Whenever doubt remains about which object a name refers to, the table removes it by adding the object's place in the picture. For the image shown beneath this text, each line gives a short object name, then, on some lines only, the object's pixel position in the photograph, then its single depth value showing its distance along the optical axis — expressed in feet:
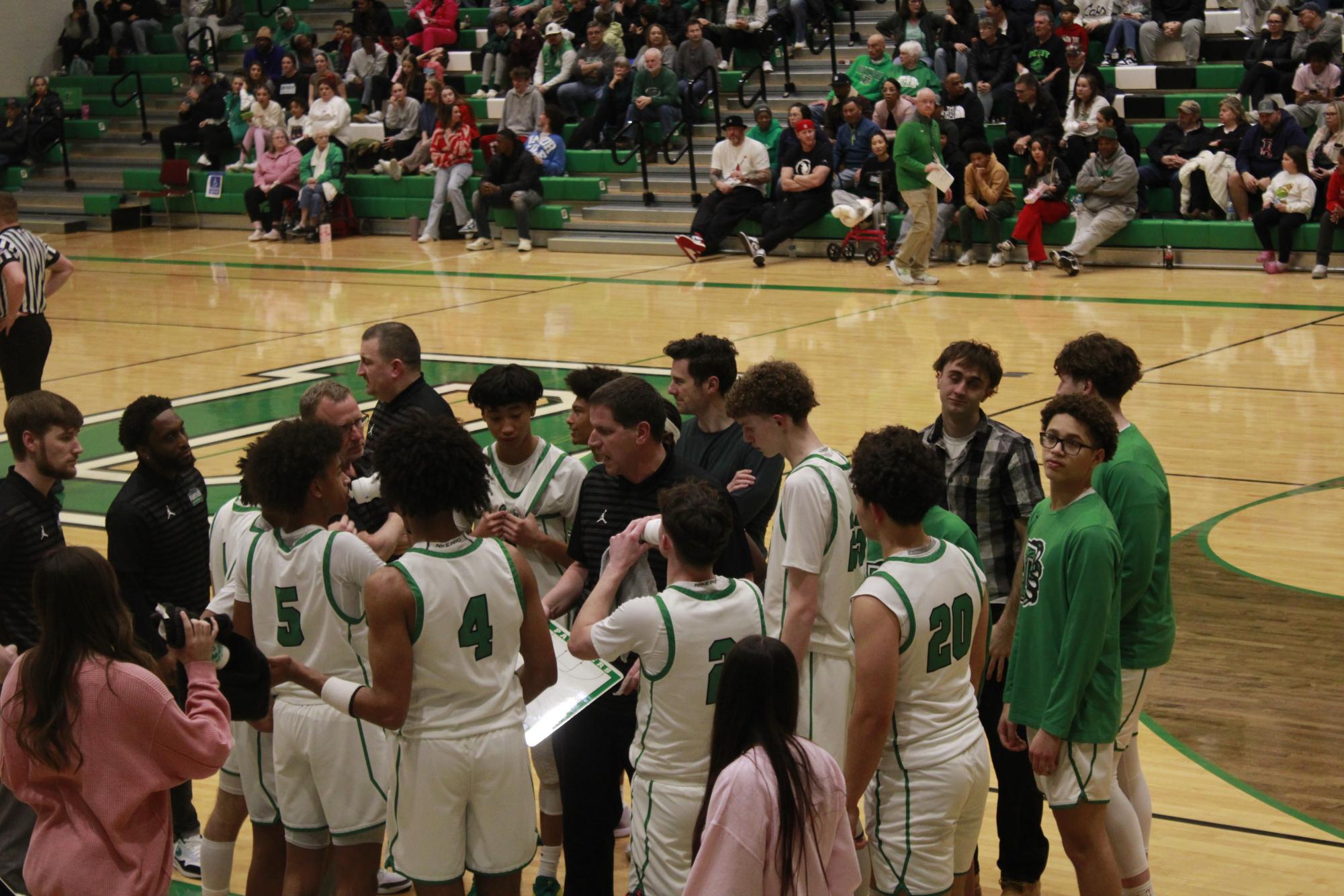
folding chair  75.72
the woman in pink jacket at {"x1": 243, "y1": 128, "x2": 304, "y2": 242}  69.92
